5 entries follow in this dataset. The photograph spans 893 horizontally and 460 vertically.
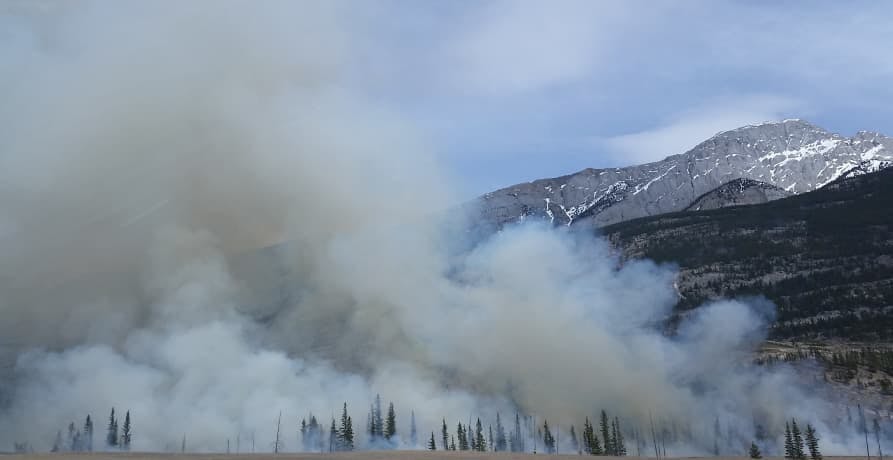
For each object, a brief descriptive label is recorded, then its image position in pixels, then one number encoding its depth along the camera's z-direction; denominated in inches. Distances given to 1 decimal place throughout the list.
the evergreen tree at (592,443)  7544.3
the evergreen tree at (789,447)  6547.7
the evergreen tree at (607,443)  7756.9
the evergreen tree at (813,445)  6130.4
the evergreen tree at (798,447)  6461.6
